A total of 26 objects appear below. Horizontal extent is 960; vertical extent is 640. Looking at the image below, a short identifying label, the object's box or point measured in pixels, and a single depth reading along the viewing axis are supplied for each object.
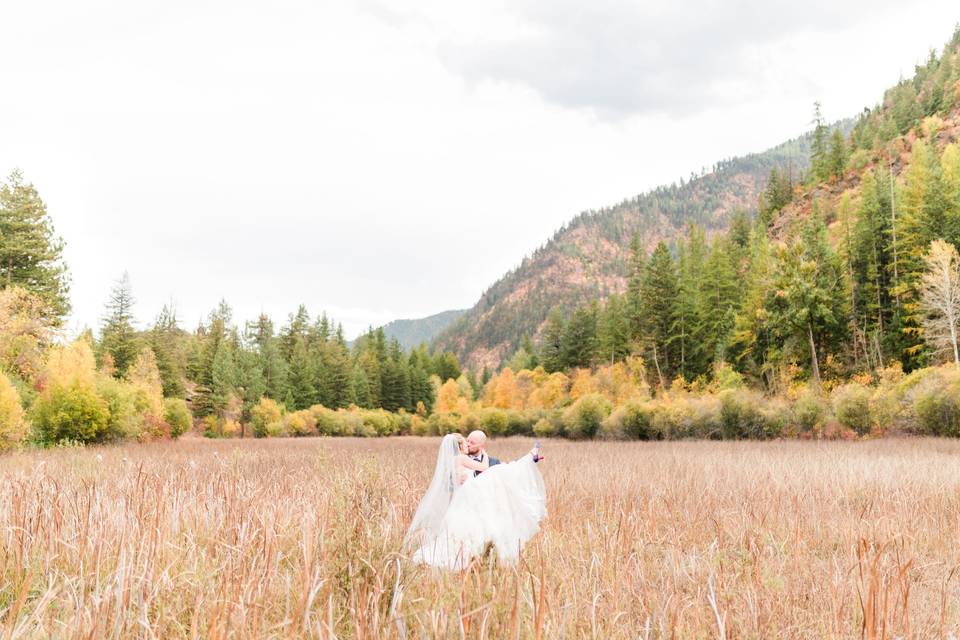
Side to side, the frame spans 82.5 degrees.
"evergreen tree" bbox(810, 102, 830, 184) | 71.94
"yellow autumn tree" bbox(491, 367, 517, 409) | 67.56
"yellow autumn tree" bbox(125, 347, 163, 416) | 39.29
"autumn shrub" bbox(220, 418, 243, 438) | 51.88
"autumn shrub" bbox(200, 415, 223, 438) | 51.53
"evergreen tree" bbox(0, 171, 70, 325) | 34.03
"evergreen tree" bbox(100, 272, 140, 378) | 46.59
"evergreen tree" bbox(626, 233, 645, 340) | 52.34
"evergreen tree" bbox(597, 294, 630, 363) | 55.28
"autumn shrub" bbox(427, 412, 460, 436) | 50.70
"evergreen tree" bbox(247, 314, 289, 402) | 62.84
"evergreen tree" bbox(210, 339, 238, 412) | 54.51
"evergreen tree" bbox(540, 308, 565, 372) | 62.40
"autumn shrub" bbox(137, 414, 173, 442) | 28.39
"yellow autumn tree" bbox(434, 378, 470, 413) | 71.88
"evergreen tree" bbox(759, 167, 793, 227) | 78.31
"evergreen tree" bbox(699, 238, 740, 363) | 46.00
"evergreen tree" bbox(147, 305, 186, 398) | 54.31
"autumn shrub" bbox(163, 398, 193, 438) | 34.88
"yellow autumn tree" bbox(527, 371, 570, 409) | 56.00
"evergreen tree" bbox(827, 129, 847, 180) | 70.62
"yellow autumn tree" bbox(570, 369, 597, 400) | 48.49
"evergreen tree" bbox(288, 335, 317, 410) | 64.56
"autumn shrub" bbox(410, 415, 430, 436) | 55.44
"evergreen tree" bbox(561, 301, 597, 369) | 60.50
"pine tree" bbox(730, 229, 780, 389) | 38.22
